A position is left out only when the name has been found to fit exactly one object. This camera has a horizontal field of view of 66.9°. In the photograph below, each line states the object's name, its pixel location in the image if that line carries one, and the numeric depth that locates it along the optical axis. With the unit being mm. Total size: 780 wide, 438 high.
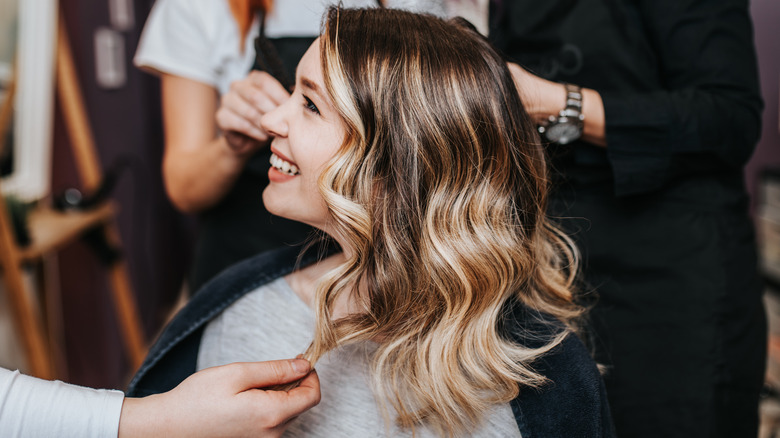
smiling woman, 747
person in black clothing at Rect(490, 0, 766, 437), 846
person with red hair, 1023
